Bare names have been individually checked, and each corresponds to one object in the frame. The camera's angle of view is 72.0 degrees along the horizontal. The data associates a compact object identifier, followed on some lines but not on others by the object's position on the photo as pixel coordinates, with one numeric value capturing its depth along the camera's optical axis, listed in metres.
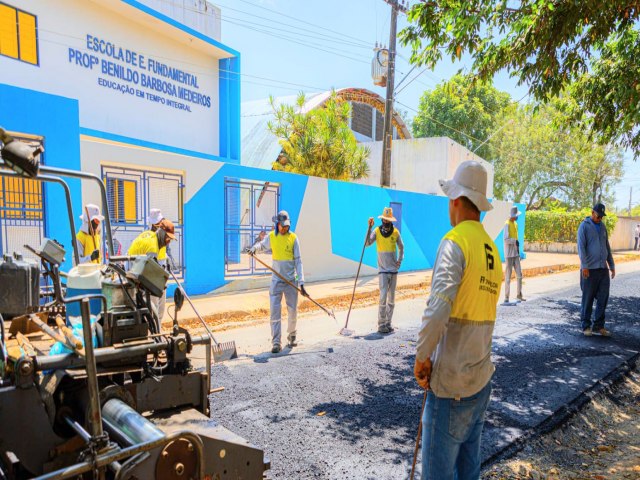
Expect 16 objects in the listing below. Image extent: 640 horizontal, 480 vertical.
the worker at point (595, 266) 6.68
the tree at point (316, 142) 17.41
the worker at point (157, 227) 5.84
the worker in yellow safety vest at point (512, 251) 9.55
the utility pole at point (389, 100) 14.12
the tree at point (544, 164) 32.31
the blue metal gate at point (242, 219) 10.13
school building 7.21
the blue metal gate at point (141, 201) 8.75
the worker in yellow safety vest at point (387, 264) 7.03
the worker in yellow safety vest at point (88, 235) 5.61
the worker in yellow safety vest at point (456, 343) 2.10
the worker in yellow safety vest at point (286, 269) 6.13
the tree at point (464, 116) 28.89
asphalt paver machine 1.57
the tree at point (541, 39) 4.72
